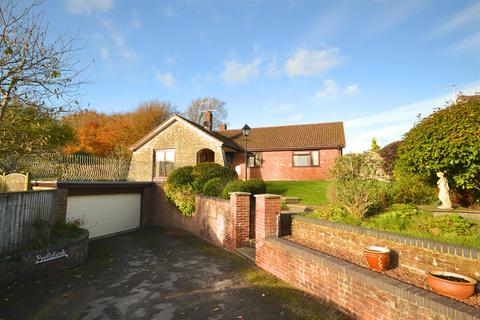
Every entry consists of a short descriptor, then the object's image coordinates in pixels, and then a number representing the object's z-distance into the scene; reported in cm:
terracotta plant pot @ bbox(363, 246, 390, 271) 459
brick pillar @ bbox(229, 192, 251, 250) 877
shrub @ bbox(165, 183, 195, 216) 1275
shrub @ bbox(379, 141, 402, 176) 1191
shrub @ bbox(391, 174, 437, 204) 824
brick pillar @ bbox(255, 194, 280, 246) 719
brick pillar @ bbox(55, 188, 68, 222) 984
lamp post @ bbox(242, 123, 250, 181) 1460
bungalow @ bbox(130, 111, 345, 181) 1844
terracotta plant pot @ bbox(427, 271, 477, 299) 345
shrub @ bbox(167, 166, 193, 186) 1348
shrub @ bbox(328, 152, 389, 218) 744
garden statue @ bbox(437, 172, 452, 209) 671
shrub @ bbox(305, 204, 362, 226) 670
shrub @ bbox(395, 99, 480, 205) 594
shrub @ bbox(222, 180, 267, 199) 1056
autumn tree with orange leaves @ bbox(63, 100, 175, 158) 3288
